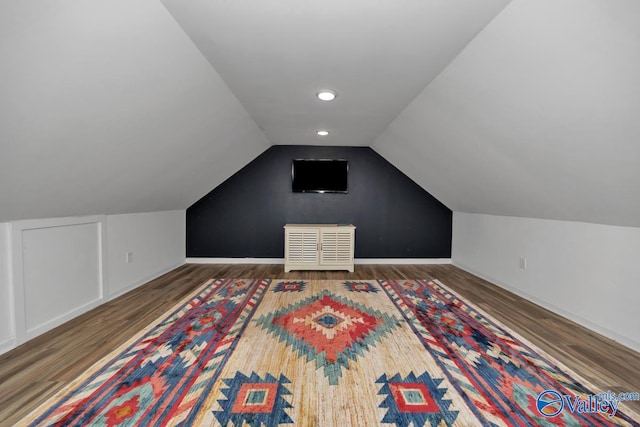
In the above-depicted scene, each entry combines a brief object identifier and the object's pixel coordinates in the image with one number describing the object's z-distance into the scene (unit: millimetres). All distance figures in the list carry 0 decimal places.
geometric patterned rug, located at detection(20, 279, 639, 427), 1412
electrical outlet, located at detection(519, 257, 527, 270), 3223
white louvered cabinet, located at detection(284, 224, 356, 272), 4340
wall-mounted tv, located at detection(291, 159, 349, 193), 4777
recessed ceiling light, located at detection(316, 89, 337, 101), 2549
